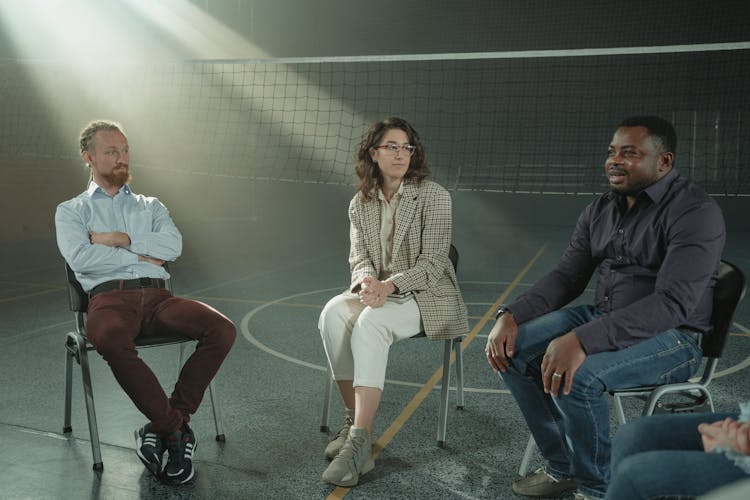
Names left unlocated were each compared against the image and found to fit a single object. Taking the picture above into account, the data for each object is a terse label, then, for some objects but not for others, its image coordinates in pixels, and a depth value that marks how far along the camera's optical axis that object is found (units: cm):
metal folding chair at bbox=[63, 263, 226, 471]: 271
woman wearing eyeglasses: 274
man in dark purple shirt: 216
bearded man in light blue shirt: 262
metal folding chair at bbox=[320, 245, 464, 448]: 296
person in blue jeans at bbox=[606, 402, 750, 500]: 141
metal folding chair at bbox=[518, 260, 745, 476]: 212
